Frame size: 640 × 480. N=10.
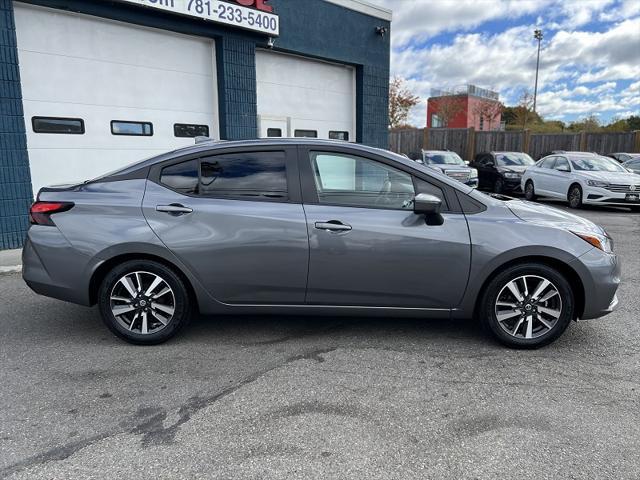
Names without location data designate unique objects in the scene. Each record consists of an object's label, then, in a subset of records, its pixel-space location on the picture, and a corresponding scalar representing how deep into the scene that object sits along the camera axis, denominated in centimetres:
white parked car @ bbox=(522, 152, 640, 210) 1155
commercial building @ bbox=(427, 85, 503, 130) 4766
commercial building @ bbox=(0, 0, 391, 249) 714
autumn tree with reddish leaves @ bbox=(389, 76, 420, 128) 3838
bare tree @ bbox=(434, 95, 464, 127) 4691
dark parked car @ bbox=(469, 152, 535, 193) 1532
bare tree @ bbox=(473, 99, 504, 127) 4941
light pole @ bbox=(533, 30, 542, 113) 4519
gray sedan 351
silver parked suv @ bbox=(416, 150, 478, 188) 1366
